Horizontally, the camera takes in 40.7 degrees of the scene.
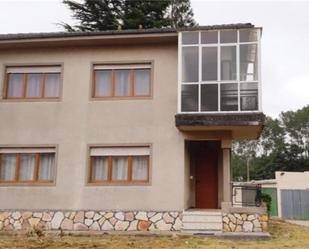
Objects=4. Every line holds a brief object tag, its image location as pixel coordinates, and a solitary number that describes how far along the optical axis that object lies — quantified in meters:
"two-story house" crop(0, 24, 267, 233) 14.51
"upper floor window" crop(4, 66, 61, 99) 16.11
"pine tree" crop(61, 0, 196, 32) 32.53
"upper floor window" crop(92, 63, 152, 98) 15.71
